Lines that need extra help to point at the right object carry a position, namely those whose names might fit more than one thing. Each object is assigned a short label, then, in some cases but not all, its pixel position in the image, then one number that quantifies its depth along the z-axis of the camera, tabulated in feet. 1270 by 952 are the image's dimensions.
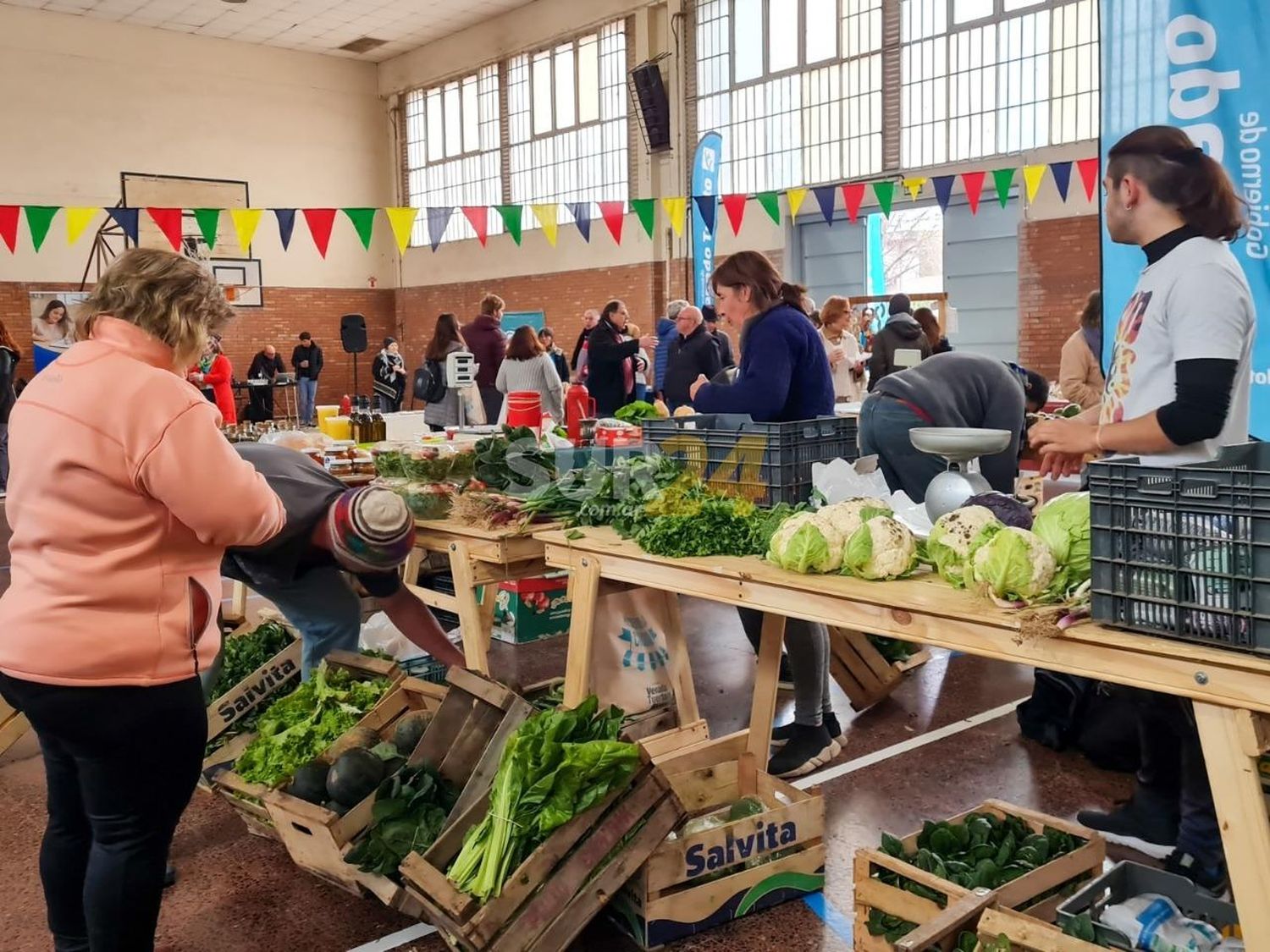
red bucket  15.66
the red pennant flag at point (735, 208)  36.47
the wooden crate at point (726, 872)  8.31
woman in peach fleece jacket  6.37
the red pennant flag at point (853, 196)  36.76
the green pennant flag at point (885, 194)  36.37
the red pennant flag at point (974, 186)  35.47
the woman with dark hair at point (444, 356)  30.37
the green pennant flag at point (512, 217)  38.91
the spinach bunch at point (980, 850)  7.79
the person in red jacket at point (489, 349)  30.35
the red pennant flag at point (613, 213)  41.42
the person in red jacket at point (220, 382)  39.45
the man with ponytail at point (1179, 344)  7.59
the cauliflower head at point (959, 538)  7.52
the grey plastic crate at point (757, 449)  10.32
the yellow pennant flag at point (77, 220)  39.55
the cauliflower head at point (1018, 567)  6.95
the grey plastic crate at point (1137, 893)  7.24
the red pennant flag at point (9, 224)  40.81
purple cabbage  7.84
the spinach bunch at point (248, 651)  12.33
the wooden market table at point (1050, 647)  5.86
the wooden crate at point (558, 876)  7.53
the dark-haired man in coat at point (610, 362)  29.71
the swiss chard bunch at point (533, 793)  7.64
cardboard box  17.37
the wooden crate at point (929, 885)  7.48
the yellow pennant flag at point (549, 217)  40.40
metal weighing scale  8.80
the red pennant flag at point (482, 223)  55.90
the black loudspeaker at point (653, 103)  49.73
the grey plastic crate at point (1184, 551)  5.84
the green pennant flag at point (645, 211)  36.42
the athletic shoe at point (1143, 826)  9.70
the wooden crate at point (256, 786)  9.72
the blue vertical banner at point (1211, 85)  12.94
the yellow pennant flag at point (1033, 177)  34.17
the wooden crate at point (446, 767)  8.60
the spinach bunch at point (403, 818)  8.48
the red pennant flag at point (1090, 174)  35.32
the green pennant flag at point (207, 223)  35.65
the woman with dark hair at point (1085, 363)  20.57
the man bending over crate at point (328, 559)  9.37
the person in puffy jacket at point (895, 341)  25.73
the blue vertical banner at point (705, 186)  42.55
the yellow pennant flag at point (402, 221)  38.32
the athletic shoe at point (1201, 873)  8.38
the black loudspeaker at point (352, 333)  64.44
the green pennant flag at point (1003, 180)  34.81
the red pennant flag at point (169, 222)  37.40
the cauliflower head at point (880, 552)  7.95
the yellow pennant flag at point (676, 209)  37.63
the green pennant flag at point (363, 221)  36.36
